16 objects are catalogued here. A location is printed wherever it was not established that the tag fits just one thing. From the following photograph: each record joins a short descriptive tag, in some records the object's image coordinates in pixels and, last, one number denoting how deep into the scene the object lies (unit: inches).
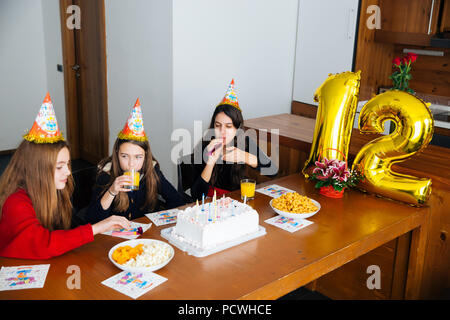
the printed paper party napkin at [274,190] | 84.4
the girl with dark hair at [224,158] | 93.7
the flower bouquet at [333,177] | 81.7
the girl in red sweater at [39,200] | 58.9
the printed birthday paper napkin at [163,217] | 71.2
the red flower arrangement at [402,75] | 89.2
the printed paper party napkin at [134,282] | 52.5
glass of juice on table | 79.9
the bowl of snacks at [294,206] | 72.9
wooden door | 158.4
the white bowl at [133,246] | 55.2
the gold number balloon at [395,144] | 79.2
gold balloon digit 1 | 88.0
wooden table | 52.9
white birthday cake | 62.9
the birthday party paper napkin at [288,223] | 70.9
